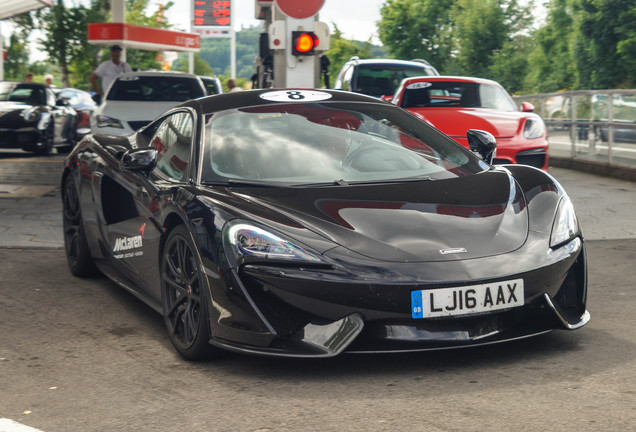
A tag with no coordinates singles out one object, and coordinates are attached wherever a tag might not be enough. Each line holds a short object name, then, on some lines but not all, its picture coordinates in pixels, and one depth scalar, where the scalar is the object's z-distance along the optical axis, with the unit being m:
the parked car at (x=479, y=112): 11.34
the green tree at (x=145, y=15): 65.88
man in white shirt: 16.28
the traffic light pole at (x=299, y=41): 11.41
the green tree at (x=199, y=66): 94.16
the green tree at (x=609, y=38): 52.84
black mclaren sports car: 4.06
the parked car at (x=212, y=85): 15.98
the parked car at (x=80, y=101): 20.83
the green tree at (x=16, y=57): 50.25
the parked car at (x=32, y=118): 17.48
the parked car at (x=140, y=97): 12.97
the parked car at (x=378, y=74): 15.46
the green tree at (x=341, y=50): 79.44
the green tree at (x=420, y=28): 80.56
